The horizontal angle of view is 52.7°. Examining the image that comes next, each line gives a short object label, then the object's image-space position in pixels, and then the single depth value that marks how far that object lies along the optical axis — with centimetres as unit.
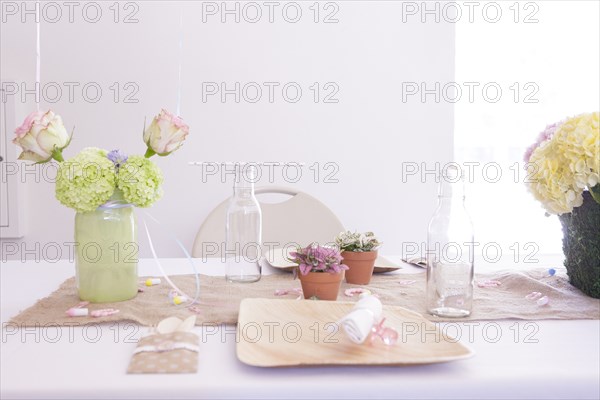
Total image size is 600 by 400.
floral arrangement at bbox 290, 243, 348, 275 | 97
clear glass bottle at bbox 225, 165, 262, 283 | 120
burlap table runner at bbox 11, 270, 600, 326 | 89
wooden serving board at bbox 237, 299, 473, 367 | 68
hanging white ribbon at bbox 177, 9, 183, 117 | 214
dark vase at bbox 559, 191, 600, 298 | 101
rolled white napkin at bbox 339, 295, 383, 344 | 72
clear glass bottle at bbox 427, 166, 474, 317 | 95
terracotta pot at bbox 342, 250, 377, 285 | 112
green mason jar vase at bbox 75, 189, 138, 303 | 96
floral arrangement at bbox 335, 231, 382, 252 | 113
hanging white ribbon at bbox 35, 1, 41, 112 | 207
